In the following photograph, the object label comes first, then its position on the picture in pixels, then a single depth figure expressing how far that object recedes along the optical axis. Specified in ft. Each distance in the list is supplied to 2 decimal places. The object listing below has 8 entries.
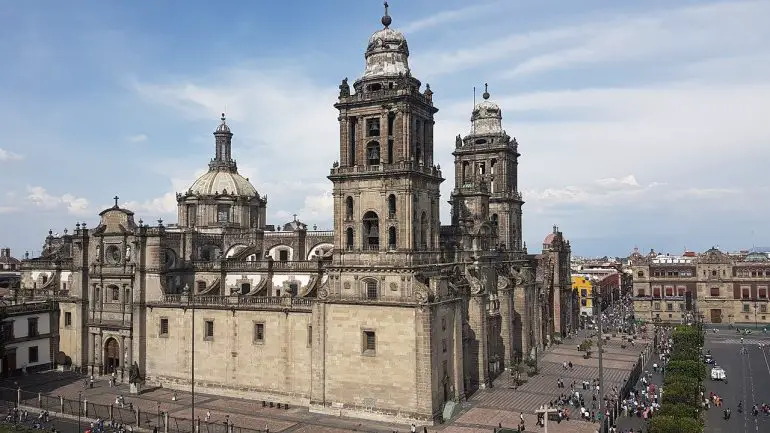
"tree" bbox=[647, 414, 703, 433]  124.36
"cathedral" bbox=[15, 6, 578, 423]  153.38
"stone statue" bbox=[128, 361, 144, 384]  183.42
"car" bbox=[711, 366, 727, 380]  218.59
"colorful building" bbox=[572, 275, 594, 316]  405.59
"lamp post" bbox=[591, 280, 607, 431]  115.69
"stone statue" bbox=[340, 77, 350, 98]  163.12
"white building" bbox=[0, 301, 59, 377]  198.80
